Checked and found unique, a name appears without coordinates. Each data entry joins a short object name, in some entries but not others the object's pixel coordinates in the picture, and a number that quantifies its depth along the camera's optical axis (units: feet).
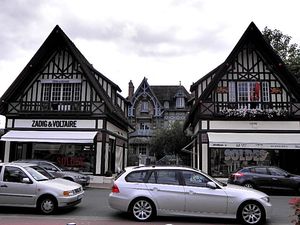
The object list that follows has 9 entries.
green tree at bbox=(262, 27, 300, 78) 98.32
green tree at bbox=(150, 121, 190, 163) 125.18
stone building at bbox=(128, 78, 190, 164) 155.22
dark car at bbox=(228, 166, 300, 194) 54.24
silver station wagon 30.14
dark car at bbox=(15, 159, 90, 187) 56.44
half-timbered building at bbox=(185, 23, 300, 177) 69.21
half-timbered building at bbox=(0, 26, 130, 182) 72.13
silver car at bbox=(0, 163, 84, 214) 33.73
